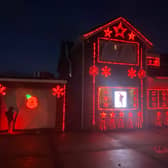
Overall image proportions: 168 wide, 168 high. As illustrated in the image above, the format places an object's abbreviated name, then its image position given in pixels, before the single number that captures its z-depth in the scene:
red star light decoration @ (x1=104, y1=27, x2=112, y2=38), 11.55
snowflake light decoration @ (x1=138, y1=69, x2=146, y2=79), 11.97
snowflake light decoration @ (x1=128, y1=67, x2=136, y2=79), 11.78
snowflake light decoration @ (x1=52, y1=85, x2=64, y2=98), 10.95
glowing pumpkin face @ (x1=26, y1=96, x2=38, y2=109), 10.91
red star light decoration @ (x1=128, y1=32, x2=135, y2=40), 12.09
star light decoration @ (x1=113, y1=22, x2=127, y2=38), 11.80
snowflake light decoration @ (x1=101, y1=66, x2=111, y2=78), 11.26
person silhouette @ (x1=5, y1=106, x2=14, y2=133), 9.94
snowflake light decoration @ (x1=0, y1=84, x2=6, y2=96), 10.12
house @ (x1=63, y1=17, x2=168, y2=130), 11.02
